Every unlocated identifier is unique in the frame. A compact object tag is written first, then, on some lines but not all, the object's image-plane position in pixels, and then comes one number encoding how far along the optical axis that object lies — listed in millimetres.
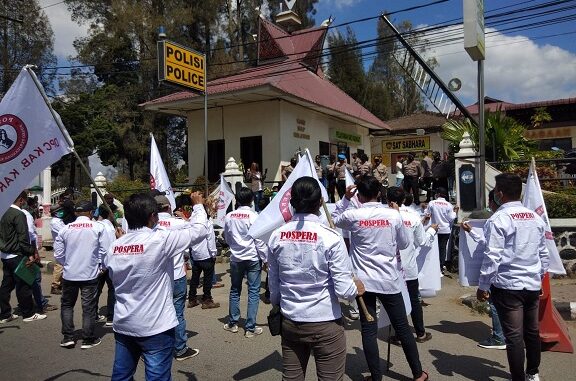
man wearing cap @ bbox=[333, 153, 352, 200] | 13961
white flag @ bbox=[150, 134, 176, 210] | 8078
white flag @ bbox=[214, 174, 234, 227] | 10234
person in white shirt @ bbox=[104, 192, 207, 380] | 3316
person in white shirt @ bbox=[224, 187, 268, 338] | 6160
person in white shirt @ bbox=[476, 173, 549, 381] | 4055
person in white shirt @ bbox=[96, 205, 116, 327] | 6234
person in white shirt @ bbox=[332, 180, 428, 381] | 4219
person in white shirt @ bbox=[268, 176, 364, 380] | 3178
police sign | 13414
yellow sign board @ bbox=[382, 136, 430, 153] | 29203
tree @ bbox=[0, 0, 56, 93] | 29125
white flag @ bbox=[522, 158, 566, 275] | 5164
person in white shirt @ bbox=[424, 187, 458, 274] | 9492
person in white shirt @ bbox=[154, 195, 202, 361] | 5391
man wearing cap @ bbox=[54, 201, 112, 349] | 5840
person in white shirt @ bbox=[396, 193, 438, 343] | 5414
